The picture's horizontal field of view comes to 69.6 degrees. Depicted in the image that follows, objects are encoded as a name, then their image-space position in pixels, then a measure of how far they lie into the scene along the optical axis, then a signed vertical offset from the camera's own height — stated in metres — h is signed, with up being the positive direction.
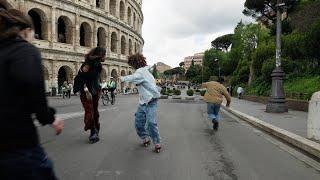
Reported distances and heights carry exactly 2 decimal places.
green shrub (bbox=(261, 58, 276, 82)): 17.88 +1.49
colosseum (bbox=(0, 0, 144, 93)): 21.79 +6.11
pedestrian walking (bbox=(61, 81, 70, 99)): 18.98 -0.27
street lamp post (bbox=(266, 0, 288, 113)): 9.77 -0.05
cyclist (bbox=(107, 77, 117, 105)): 13.00 -0.03
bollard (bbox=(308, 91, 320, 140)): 4.89 -0.66
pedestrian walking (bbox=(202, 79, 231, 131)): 6.17 -0.30
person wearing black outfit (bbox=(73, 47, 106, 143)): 4.40 +0.03
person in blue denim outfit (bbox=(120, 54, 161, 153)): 4.03 -0.13
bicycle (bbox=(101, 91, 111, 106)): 12.76 -0.66
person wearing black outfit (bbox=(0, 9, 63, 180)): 1.32 -0.09
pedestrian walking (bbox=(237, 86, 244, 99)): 23.27 -0.53
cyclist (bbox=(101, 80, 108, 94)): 12.95 -0.09
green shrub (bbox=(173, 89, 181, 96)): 25.56 -0.61
